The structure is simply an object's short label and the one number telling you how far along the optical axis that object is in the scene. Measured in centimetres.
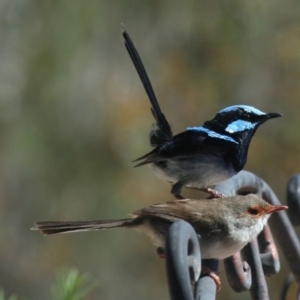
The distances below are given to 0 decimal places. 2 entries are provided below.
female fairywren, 534
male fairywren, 729
